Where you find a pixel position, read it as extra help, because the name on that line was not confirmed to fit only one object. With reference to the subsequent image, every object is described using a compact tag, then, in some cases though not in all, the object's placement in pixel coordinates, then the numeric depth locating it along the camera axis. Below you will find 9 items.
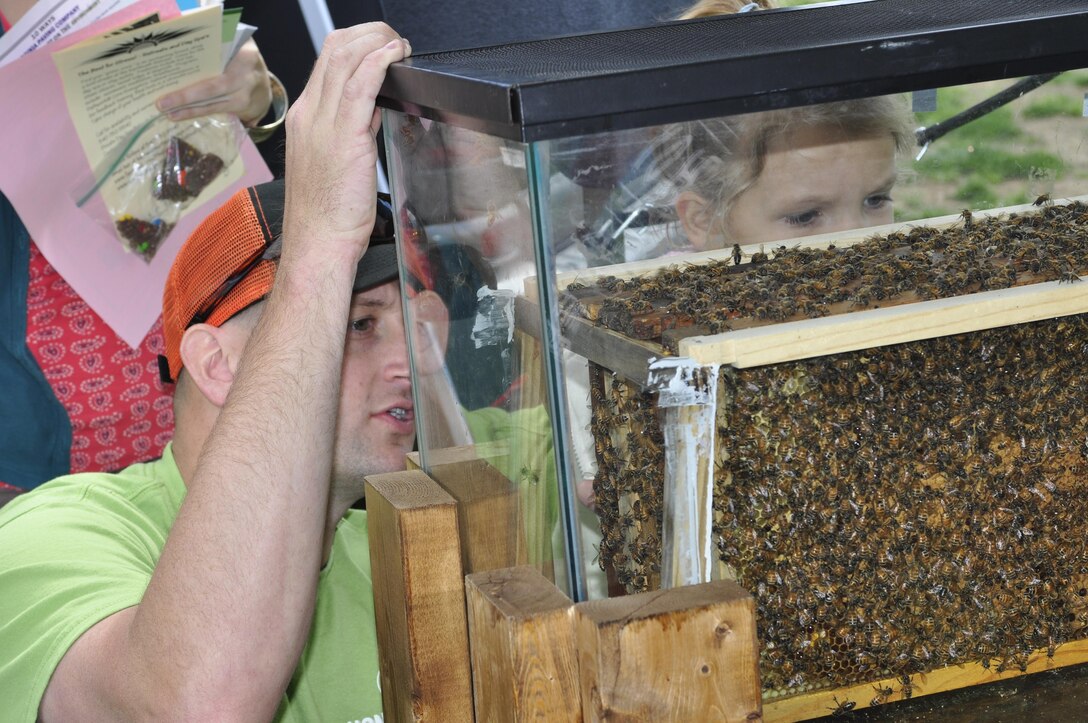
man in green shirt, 1.96
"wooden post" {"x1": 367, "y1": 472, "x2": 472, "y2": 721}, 1.93
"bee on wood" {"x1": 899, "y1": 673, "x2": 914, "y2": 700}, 1.87
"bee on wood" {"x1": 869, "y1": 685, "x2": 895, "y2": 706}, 1.87
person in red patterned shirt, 2.62
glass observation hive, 1.78
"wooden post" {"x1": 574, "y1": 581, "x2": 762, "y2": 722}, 1.76
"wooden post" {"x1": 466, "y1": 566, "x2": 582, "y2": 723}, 1.79
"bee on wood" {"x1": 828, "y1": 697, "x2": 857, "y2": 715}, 1.86
